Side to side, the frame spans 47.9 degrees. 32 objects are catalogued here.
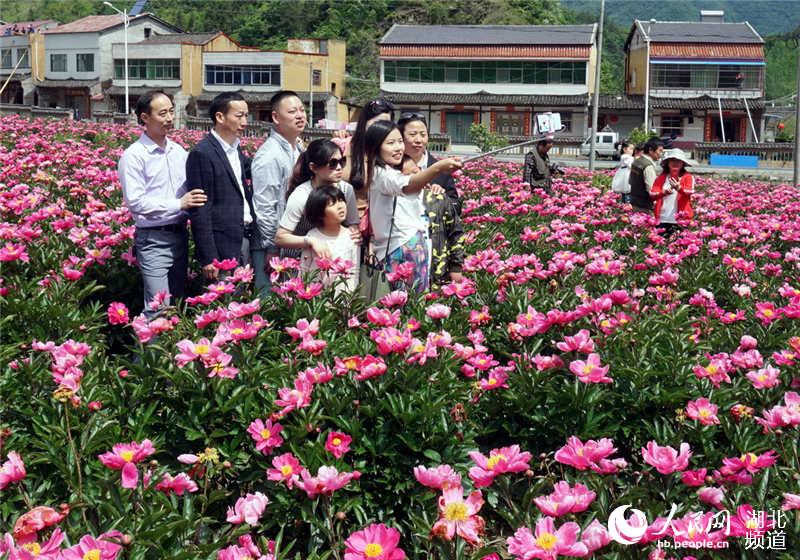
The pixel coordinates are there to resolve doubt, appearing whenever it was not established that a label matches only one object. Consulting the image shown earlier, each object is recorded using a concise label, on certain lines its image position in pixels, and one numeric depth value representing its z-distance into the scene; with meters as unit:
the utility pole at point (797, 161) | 19.23
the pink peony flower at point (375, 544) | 1.95
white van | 40.81
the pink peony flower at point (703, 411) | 2.86
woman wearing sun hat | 7.30
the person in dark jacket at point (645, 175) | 7.84
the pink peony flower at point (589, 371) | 2.94
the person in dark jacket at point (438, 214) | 4.71
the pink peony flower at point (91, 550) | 1.93
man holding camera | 9.55
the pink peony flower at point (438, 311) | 3.57
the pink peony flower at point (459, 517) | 2.01
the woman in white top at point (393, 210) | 4.34
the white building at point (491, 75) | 46.94
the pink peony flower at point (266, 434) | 2.67
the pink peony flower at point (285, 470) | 2.47
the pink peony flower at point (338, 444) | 2.63
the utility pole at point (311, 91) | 48.62
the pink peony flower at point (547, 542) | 1.91
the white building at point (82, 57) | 57.03
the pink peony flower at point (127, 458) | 2.31
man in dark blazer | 4.51
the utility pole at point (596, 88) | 22.77
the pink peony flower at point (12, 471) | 2.29
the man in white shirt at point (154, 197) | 4.52
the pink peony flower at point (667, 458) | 2.35
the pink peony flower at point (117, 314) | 3.65
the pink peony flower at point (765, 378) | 3.11
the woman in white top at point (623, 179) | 10.30
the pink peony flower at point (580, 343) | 3.09
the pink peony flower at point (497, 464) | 2.23
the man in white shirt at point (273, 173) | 4.87
